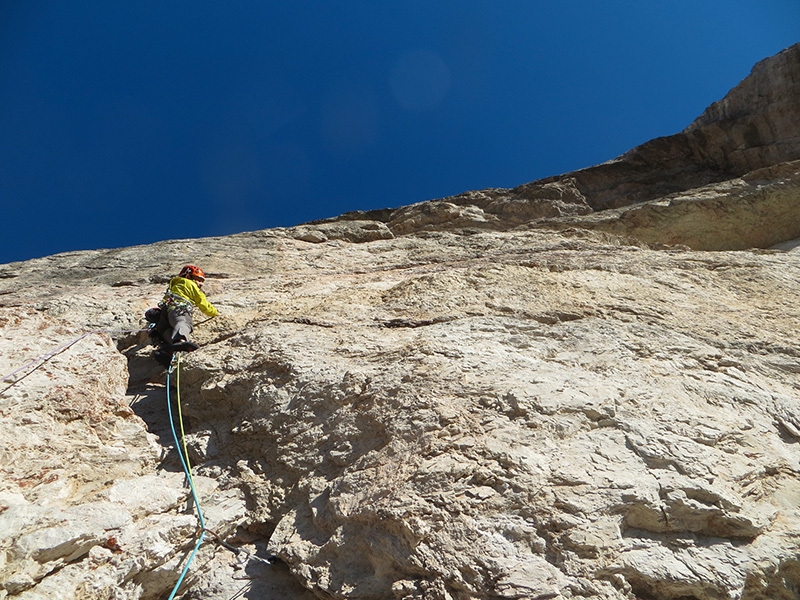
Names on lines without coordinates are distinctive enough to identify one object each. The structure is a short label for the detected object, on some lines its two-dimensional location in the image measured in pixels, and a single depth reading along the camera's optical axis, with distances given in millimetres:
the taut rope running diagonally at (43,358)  3814
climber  5012
